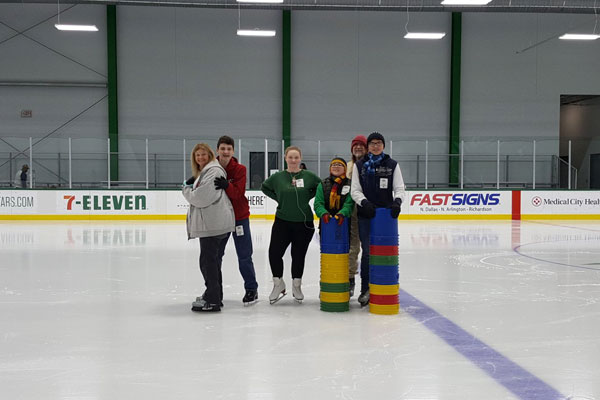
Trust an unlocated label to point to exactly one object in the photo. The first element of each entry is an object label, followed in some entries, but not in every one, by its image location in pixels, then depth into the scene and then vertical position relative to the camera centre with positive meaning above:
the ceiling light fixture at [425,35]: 14.54 +3.59
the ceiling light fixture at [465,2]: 12.82 +3.98
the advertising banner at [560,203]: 17.58 -0.94
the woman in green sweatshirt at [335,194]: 5.13 -0.19
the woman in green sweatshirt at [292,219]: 5.21 -0.42
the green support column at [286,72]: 20.83 +3.76
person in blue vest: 5.06 -0.04
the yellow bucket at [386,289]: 4.89 -1.01
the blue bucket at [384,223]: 4.91 -0.44
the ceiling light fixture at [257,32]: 15.19 +3.83
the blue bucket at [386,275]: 4.91 -0.89
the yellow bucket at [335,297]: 4.99 -1.10
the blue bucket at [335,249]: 5.04 -0.68
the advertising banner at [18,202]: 16.69 -0.85
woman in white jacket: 4.83 -0.38
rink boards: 16.81 -0.97
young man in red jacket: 5.06 -0.34
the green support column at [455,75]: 21.28 +3.71
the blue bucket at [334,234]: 5.03 -0.55
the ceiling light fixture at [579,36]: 14.66 +3.62
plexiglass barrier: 17.38 +0.37
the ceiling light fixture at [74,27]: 14.69 +3.86
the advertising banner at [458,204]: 17.48 -0.97
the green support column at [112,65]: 20.50 +3.95
